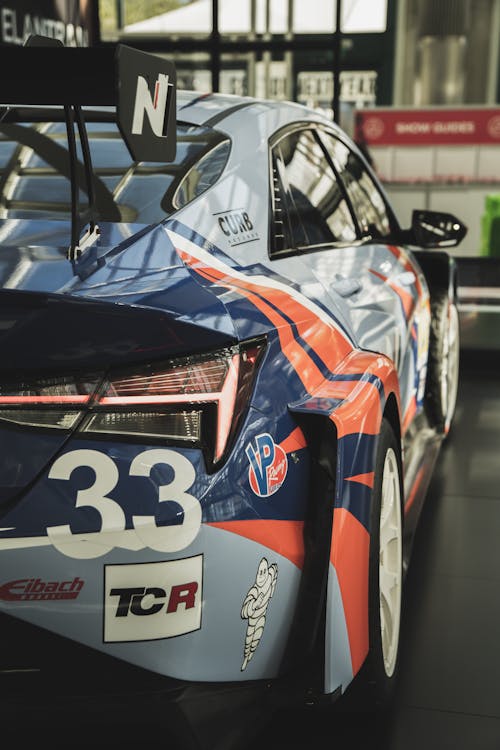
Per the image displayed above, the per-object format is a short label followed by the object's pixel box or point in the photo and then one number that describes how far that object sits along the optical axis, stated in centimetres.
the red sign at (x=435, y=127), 707
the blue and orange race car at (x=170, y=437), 145
